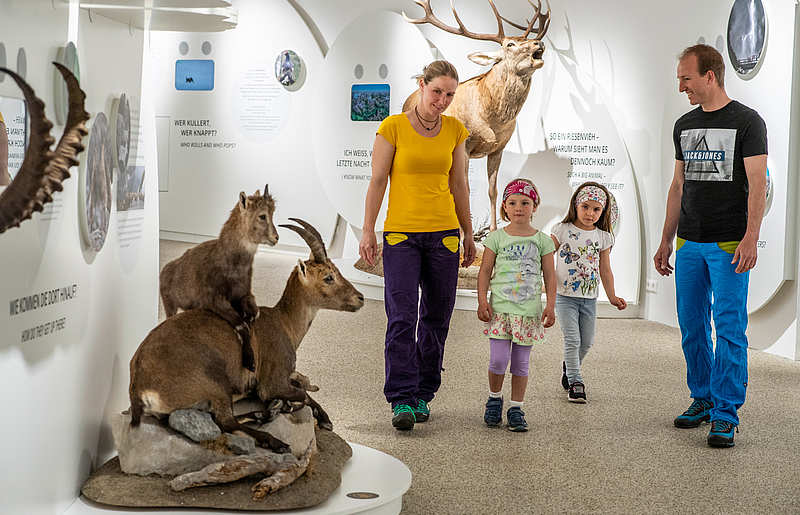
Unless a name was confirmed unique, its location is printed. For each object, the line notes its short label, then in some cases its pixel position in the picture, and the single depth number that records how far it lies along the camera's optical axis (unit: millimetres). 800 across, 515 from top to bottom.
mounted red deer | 7664
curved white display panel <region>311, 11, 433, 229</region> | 8477
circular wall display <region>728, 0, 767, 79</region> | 6496
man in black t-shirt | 3758
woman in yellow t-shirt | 3900
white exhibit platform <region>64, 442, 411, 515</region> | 2568
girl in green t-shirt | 4070
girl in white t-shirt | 4754
